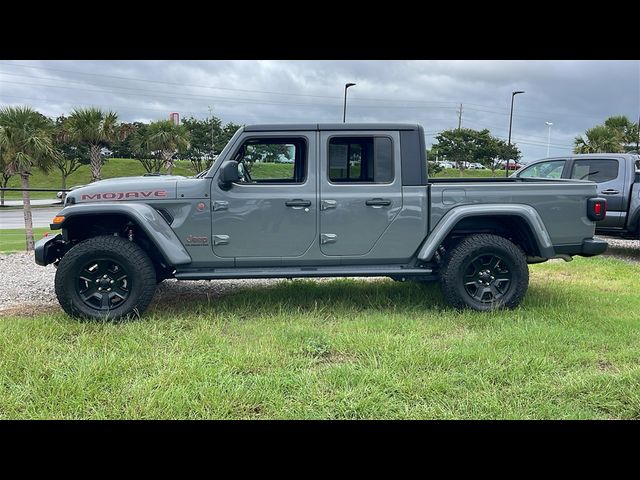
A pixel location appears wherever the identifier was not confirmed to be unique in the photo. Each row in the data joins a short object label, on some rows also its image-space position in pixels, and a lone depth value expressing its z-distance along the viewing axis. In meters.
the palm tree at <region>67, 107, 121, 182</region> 16.12
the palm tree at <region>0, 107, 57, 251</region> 13.02
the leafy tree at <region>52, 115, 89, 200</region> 35.16
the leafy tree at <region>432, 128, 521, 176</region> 38.66
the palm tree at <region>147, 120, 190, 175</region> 23.42
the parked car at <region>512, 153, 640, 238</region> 8.43
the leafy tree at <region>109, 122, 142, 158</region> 16.94
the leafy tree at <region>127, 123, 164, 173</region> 24.73
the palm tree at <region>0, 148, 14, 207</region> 13.07
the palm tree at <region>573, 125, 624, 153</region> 29.78
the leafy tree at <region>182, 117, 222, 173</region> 33.81
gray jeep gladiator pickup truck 4.51
